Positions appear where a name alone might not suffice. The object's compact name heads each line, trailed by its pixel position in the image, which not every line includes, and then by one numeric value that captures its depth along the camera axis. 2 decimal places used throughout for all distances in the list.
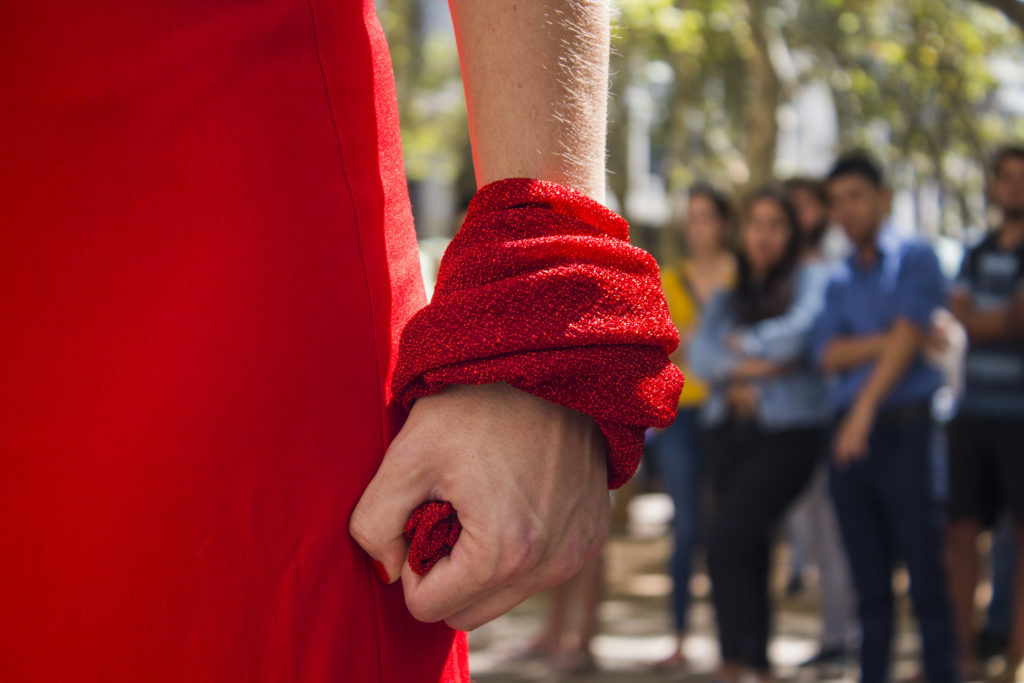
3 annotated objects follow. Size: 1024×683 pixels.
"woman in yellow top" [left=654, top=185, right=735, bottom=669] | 6.14
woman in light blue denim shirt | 5.13
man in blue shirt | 4.77
